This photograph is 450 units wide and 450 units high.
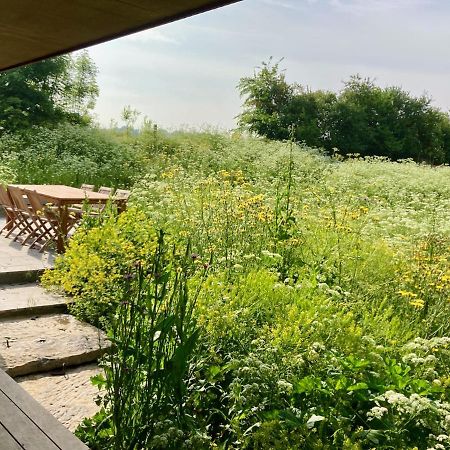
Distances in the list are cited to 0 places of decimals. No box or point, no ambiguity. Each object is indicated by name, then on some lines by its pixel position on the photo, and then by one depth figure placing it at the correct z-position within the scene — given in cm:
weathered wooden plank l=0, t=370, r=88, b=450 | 224
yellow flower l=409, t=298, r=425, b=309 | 363
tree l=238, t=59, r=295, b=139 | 2181
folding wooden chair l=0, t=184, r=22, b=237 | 750
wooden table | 648
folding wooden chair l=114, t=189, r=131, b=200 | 726
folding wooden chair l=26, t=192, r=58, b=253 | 668
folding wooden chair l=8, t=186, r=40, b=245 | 708
